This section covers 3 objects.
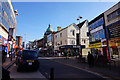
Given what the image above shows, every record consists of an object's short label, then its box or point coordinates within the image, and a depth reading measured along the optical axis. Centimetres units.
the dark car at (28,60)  790
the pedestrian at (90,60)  1120
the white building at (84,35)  3700
